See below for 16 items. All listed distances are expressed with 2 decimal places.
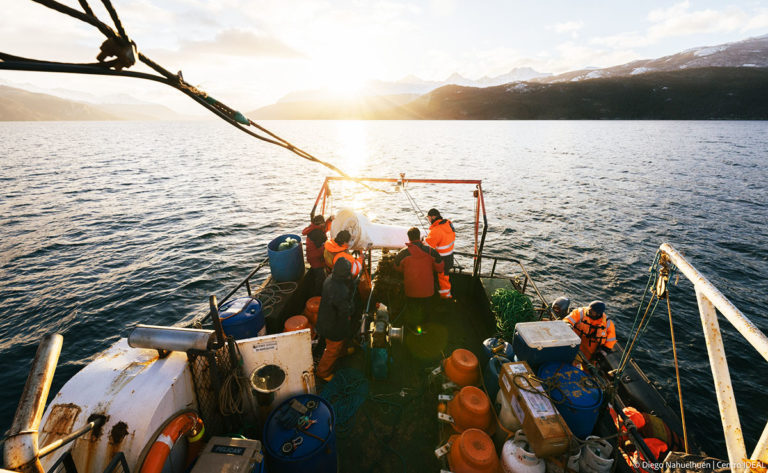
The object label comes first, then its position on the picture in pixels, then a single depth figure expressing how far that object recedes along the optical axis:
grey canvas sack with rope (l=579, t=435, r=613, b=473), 4.08
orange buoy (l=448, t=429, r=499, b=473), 4.14
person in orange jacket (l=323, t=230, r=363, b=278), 6.19
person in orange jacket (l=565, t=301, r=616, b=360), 7.36
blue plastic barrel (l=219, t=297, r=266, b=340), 5.52
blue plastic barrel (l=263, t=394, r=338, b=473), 3.79
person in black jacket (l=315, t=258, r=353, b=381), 5.77
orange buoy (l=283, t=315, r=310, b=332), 6.58
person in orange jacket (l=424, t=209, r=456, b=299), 7.77
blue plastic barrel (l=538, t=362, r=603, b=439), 4.52
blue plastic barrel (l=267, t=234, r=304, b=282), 8.16
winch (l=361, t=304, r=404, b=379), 6.16
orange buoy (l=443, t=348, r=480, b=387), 5.69
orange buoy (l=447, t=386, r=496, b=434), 4.86
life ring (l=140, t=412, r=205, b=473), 3.21
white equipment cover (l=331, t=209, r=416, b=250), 8.08
